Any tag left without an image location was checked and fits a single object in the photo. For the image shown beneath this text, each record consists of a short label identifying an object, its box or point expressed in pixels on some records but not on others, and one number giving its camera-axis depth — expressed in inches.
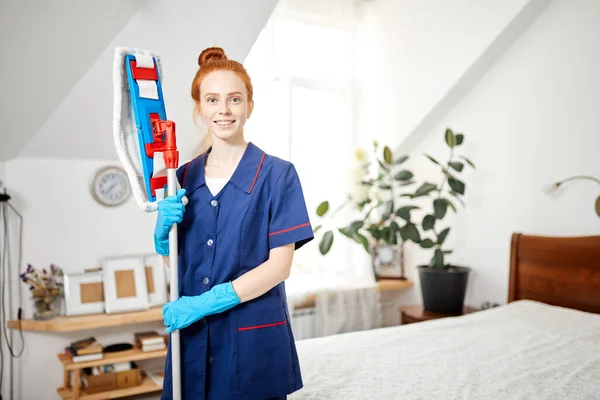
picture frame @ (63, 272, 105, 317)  99.3
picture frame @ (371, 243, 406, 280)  137.6
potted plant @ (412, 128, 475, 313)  109.9
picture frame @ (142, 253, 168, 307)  107.1
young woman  44.0
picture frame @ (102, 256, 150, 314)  101.3
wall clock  106.7
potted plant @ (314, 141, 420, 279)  117.1
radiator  127.3
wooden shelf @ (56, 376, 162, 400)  94.3
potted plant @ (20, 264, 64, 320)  96.7
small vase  96.7
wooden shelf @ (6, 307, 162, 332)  92.9
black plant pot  109.6
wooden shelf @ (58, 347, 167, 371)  93.7
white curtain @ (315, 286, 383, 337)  125.5
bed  60.6
